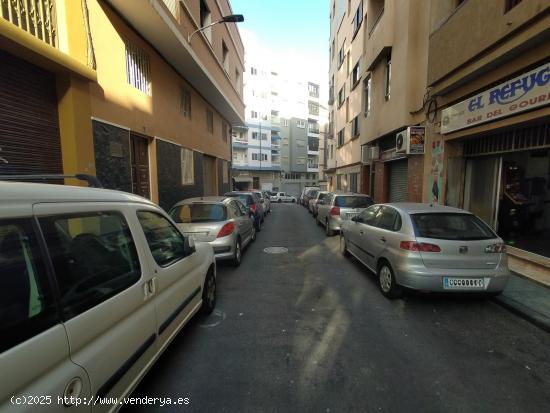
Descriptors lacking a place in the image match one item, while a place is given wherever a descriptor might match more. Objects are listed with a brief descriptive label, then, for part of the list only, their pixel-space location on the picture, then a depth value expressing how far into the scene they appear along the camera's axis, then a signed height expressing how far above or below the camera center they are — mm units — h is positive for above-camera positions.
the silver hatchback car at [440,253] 3926 -1056
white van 1333 -709
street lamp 9117 +5361
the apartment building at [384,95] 8898 +3533
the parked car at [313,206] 13952 -1549
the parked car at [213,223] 5652 -914
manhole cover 7648 -1990
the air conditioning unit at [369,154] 12779 +1260
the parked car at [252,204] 10575 -965
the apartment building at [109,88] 4660 +1998
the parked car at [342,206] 8930 -857
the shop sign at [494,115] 4867 +1366
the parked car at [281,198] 33438 -2217
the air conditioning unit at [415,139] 8609 +1274
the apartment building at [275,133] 44781 +8349
